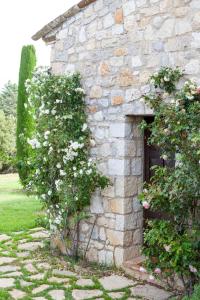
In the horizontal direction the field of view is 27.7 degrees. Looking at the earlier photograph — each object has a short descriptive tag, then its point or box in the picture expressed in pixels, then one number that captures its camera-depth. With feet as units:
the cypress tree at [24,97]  44.68
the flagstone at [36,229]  25.48
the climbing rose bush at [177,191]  13.10
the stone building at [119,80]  16.15
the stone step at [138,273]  15.72
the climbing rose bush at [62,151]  18.33
